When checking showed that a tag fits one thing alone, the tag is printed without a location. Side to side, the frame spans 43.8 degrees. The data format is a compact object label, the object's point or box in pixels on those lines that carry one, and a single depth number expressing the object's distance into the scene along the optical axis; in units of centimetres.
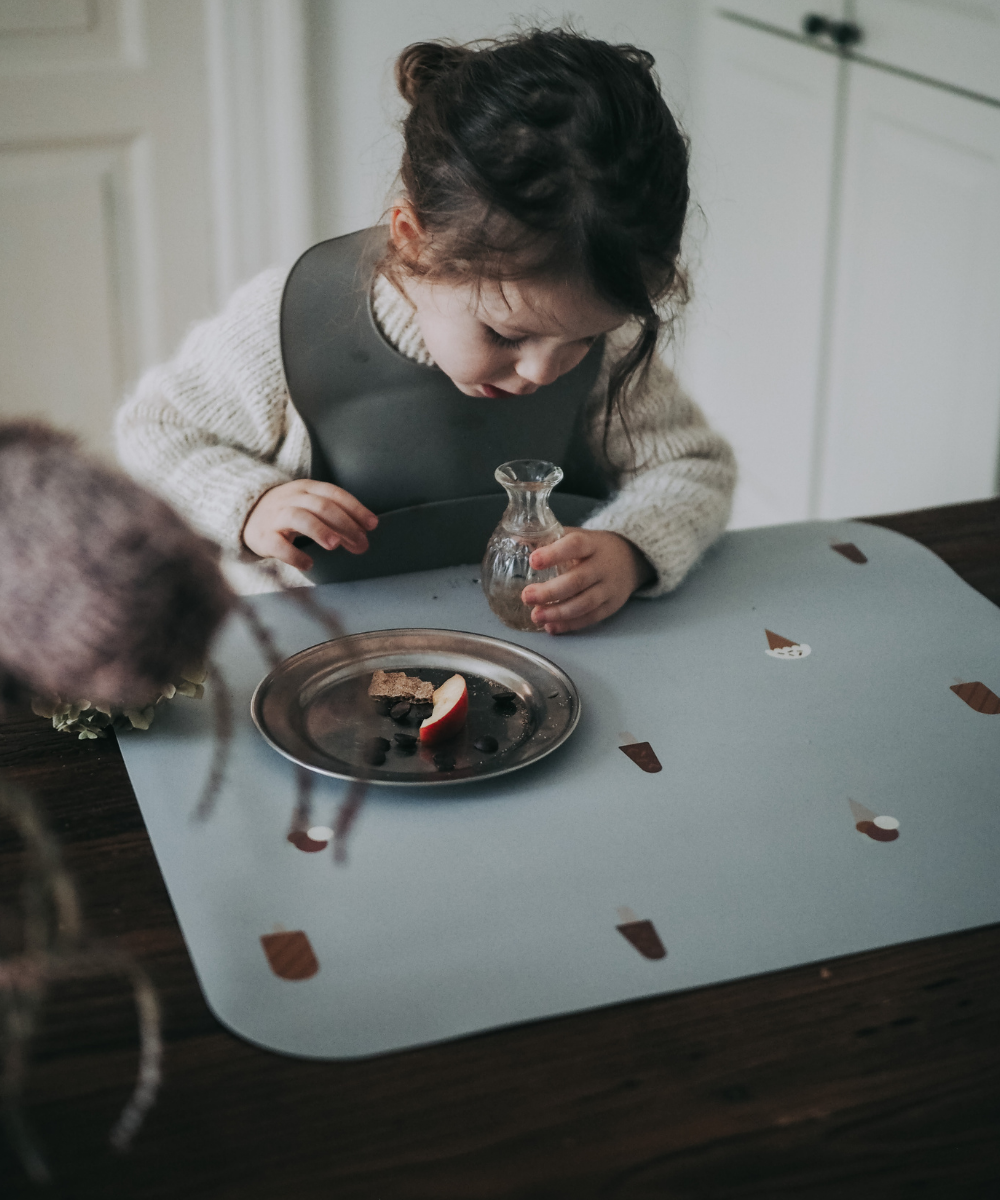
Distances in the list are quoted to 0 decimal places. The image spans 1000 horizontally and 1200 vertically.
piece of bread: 78
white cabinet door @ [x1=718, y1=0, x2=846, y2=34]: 187
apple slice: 74
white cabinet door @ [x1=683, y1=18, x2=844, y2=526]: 201
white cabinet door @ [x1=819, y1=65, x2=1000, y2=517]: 168
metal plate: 72
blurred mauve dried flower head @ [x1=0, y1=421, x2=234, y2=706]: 37
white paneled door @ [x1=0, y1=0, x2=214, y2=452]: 204
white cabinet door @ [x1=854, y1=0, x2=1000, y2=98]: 158
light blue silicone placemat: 57
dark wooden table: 48
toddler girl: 86
